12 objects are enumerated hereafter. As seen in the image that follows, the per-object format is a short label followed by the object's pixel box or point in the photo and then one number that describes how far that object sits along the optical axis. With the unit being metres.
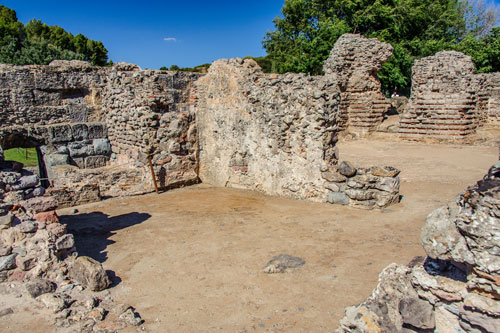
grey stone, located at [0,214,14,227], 3.70
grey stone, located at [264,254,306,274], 3.85
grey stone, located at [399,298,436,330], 1.98
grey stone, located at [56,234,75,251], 3.75
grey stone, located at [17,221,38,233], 3.73
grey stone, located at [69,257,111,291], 3.46
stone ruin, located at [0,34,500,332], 2.04
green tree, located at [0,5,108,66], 21.19
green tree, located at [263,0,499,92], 21.69
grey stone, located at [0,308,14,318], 3.03
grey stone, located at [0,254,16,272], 3.44
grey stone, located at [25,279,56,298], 3.27
